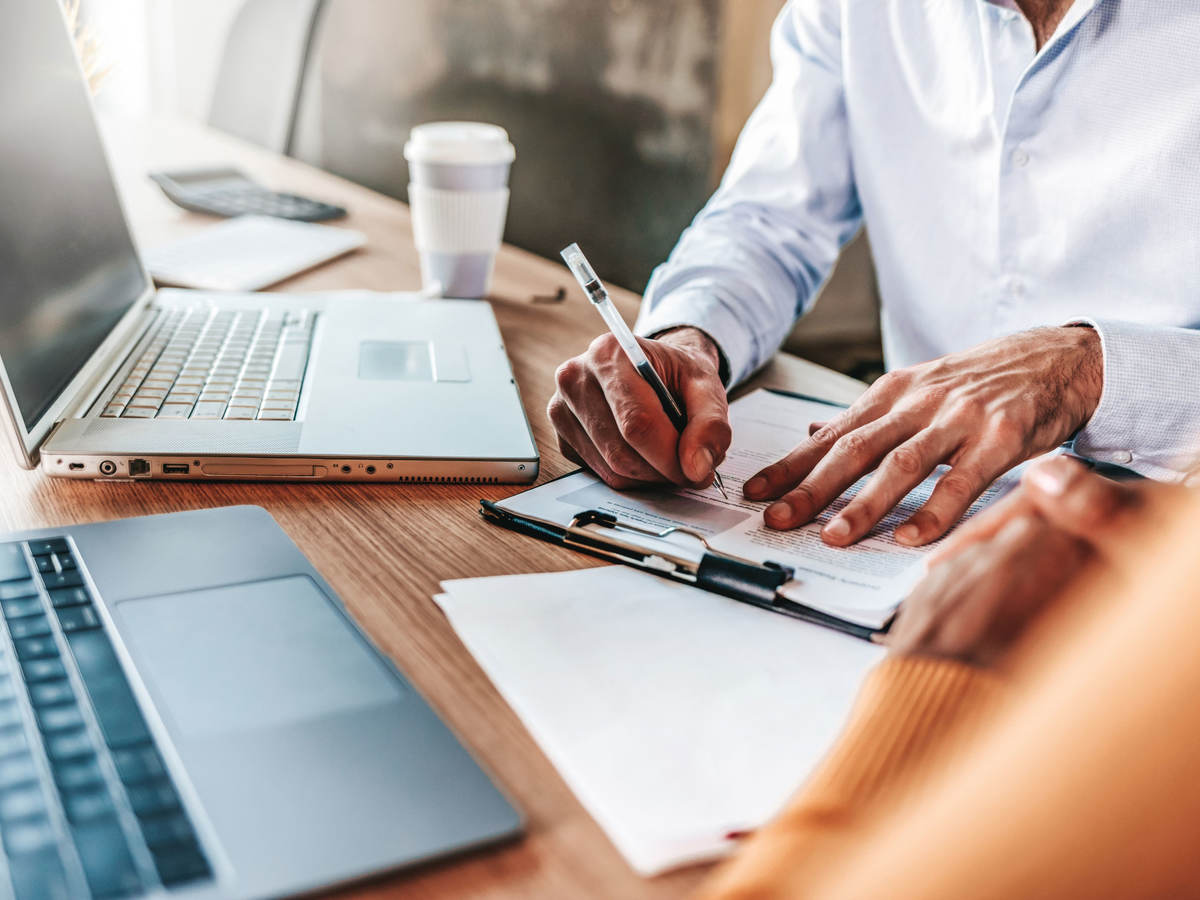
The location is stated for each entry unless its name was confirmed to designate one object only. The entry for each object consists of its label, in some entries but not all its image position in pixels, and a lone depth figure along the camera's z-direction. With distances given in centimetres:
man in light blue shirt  67
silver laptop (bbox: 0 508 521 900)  34
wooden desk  37
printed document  55
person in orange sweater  26
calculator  143
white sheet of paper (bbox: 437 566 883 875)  39
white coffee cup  108
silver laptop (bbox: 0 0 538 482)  67
